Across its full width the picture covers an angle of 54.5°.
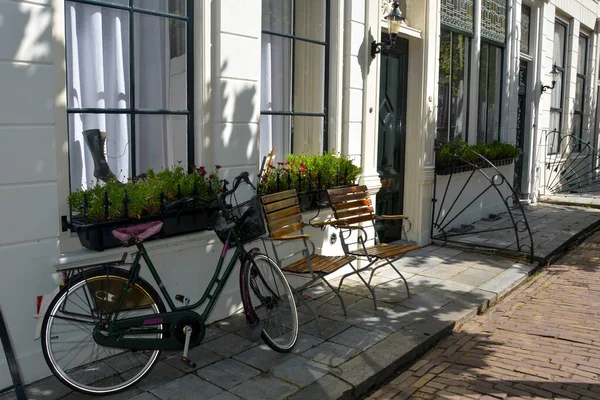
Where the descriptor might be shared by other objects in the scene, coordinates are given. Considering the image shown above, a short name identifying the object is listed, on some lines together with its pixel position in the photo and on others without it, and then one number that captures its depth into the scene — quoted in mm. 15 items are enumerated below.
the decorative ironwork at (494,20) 9016
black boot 4070
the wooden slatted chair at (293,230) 4500
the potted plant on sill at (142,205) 3727
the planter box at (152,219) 3699
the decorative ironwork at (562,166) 12391
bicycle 3426
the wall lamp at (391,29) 6266
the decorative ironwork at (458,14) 7867
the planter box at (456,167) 7711
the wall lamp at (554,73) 11922
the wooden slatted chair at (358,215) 5027
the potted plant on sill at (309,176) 5156
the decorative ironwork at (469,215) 7488
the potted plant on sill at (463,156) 7746
